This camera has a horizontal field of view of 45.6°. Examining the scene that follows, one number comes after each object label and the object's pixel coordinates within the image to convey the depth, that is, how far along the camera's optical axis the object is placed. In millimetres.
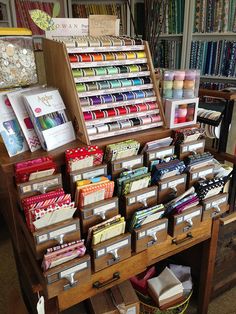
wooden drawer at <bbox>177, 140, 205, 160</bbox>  1122
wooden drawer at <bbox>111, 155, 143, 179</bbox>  992
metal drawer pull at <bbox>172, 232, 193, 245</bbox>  1120
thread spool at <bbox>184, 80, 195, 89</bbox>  1156
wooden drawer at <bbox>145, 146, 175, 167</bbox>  1056
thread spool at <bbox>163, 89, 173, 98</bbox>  1170
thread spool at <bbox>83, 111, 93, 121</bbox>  998
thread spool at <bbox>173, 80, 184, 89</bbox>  1145
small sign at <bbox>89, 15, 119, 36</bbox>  1184
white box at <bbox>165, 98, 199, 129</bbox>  1129
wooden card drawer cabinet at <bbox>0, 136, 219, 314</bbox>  890
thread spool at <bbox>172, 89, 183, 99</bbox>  1163
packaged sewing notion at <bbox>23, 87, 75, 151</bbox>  925
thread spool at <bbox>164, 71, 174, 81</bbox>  1139
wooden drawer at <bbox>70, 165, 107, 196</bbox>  914
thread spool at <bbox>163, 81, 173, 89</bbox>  1153
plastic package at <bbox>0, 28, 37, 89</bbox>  1008
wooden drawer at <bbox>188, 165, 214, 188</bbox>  1112
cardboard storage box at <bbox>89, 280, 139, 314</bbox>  1208
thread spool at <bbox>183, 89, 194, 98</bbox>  1173
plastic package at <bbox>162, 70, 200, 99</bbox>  1145
